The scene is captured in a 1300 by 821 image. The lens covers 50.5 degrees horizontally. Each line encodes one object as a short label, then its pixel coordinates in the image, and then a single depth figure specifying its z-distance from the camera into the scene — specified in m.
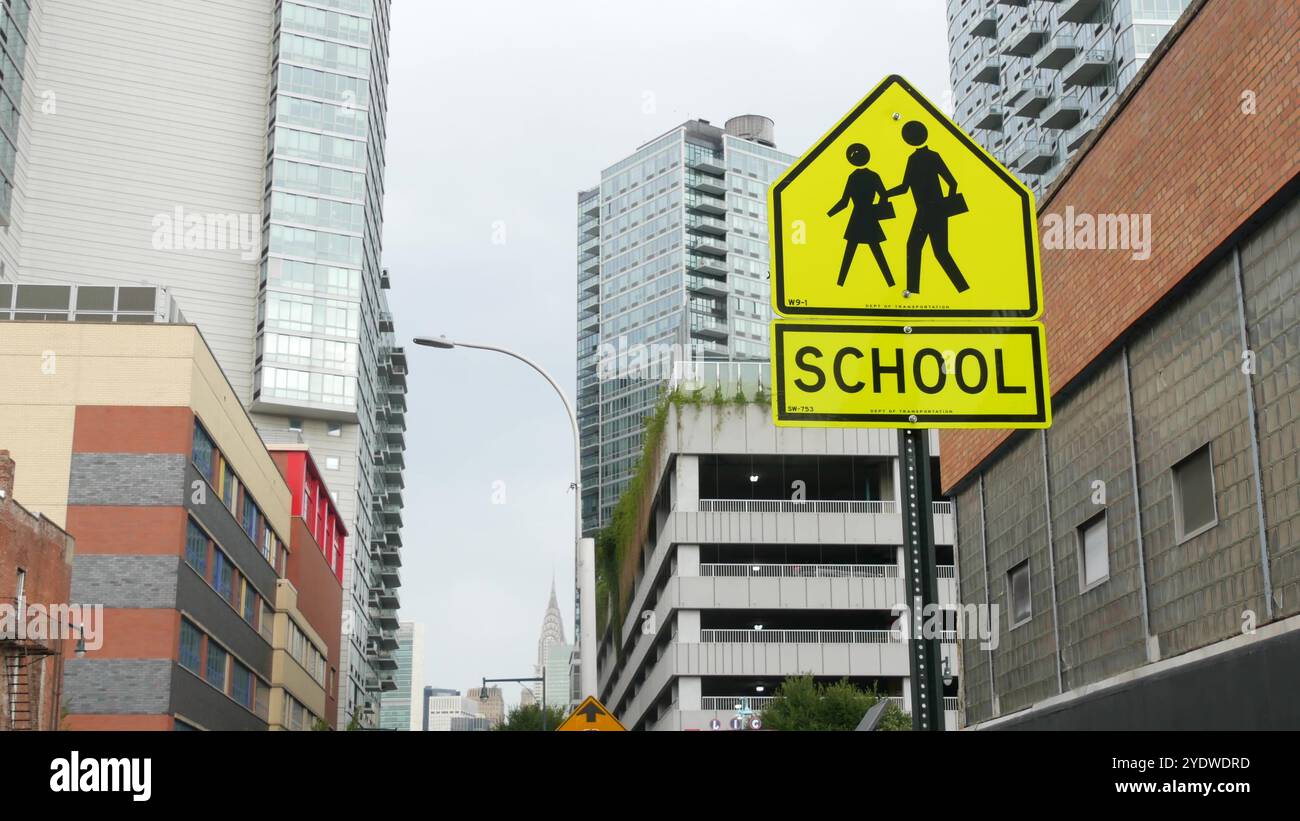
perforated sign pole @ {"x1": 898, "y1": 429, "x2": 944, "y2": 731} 4.00
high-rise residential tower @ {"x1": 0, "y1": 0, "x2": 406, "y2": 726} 108.88
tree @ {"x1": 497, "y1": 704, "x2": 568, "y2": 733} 77.03
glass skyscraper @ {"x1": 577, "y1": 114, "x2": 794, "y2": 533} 168.00
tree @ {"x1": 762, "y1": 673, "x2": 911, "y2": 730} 50.00
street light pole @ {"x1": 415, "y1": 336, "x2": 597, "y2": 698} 20.00
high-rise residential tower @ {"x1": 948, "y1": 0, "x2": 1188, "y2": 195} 86.00
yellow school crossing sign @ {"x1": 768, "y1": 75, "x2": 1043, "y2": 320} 4.68
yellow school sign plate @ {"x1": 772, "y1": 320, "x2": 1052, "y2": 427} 4.58
